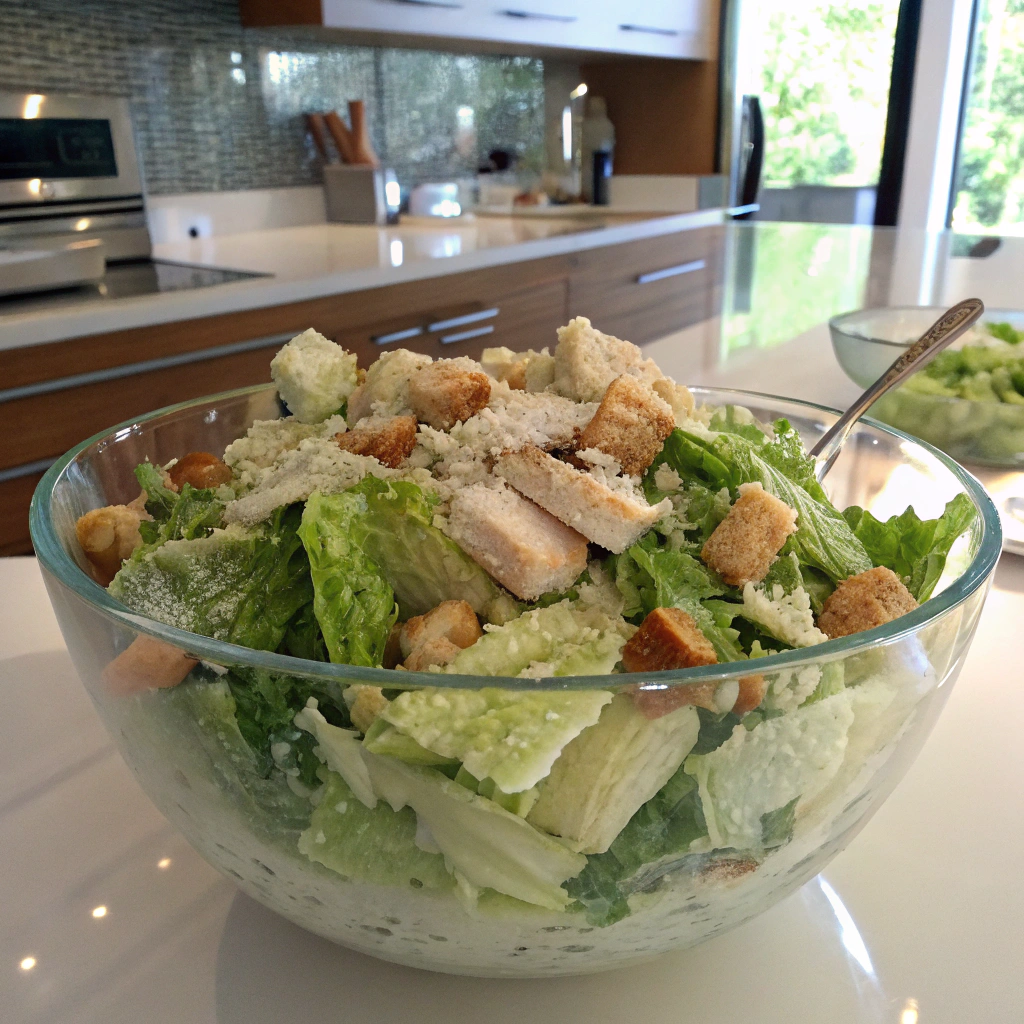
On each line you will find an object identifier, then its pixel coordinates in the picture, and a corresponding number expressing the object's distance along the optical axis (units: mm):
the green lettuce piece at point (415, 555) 544
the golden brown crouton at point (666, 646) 432
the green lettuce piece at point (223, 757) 435
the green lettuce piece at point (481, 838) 413
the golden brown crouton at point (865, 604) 501
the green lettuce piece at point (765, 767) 414
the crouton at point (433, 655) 463
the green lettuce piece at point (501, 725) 385
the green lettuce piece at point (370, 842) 433
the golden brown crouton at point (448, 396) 632
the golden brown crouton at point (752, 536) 518
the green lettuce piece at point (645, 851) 423
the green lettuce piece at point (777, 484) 588
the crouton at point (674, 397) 679
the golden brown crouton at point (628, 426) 582
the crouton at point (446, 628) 488
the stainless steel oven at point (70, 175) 2484
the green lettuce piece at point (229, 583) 535
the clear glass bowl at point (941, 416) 1163
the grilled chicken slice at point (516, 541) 506
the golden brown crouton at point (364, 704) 385
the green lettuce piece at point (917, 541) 623
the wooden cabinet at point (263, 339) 1935
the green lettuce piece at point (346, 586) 492
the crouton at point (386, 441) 601
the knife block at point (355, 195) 3490
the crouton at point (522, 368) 742
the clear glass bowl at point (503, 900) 432
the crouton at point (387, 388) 668
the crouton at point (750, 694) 389
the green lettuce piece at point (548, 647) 453
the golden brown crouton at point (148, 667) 425
